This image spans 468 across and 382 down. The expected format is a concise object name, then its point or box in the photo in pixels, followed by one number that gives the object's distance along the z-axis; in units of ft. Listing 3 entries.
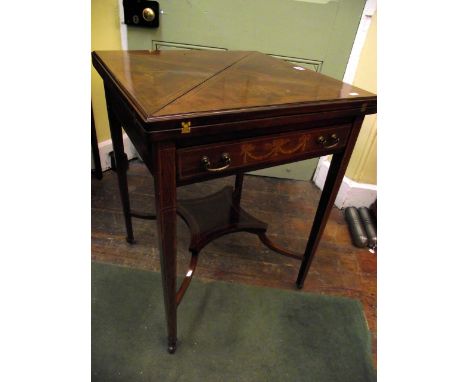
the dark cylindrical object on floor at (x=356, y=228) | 5.16
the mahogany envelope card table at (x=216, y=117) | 2.06
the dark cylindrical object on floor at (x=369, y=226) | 5.20
